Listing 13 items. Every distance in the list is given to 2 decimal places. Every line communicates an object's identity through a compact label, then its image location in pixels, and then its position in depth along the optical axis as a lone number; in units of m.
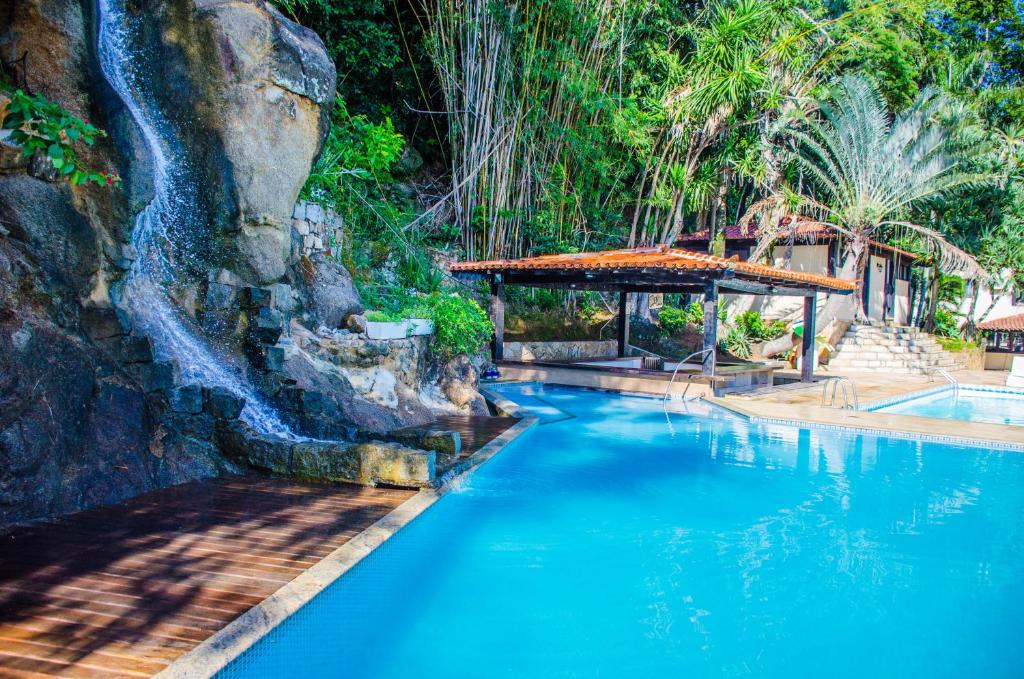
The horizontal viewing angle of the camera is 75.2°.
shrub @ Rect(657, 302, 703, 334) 18.39
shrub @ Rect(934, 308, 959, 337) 22.92
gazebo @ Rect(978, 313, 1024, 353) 23.42
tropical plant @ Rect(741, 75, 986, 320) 16.50
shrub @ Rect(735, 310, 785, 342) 18.25
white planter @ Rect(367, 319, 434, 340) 7.98
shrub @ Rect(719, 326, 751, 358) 18.09
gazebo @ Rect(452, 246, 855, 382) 10.67
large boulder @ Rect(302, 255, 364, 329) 8.41
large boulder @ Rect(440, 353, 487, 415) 9.11
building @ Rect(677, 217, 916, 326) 20.02
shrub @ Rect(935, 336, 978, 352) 20.89
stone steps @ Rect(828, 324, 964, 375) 17.86
